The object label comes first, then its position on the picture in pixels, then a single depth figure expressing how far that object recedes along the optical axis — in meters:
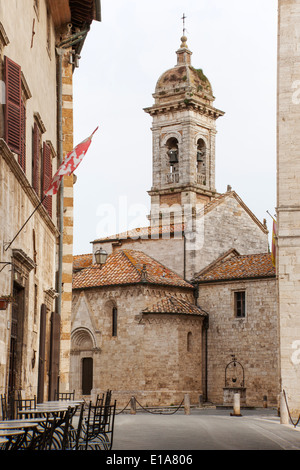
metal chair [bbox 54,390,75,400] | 19.09
